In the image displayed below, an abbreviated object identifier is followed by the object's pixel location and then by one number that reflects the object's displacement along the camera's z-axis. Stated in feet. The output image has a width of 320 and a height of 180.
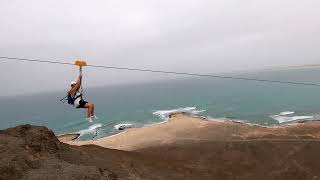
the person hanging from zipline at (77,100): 31.59
